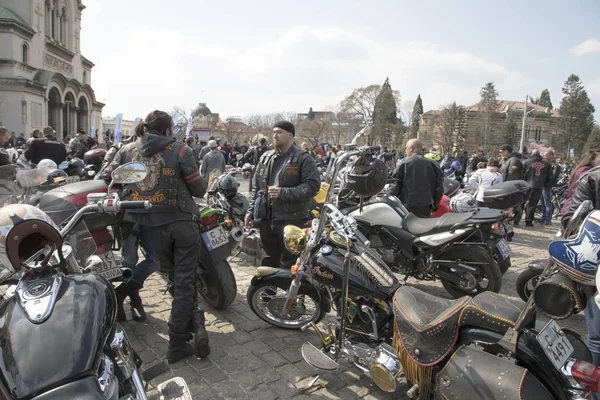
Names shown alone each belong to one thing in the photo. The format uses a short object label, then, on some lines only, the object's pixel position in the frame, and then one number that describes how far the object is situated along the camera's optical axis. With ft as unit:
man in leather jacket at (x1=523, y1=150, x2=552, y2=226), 32.09
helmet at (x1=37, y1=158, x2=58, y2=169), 20.17
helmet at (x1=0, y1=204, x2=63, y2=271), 5.66
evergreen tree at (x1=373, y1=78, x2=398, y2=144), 207.10
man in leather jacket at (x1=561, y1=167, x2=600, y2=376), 8.23
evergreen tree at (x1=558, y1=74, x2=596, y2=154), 192.75
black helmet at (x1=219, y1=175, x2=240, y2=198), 19.99
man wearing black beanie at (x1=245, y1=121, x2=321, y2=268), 13.64
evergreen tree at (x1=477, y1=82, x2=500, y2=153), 181.16
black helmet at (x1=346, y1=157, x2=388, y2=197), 9.16
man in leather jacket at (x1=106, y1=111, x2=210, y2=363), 10.38
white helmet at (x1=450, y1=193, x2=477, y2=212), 20.86
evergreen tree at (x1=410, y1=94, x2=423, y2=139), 256.97
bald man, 18.69
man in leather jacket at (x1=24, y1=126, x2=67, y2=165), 27.27
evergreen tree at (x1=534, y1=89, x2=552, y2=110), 300.85
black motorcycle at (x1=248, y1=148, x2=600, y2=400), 6.12
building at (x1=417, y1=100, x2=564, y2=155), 189.88
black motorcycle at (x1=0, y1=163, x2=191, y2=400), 4.58
